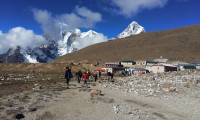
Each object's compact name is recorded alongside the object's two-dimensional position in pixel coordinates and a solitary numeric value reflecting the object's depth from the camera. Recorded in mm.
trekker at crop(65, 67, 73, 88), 15431
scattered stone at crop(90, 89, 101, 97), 12012
